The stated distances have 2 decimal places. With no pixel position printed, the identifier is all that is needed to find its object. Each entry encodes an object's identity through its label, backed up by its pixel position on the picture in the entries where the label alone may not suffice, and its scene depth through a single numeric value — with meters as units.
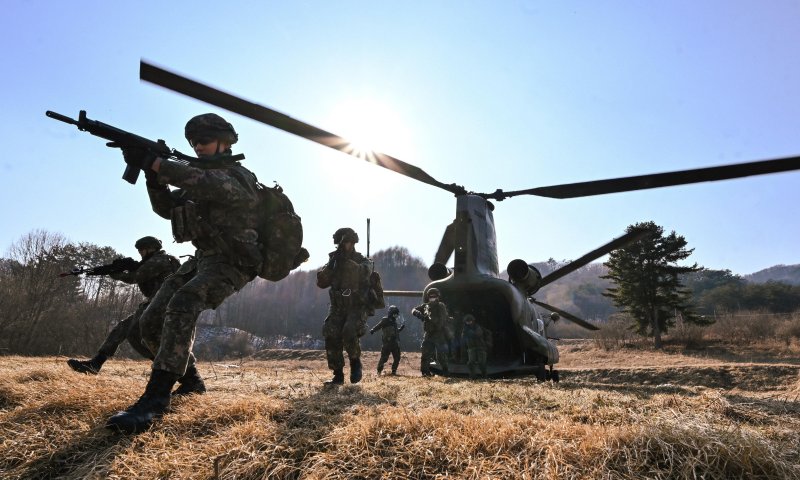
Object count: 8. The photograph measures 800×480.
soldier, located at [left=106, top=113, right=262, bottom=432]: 3.00
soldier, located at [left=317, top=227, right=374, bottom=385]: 6.33
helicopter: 7.11
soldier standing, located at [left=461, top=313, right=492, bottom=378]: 7.67
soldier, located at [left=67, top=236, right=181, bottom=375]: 5.70
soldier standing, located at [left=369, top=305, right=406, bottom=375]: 12.59
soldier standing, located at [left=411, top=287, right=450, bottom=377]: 8.71
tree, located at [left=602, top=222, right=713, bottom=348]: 27.62
